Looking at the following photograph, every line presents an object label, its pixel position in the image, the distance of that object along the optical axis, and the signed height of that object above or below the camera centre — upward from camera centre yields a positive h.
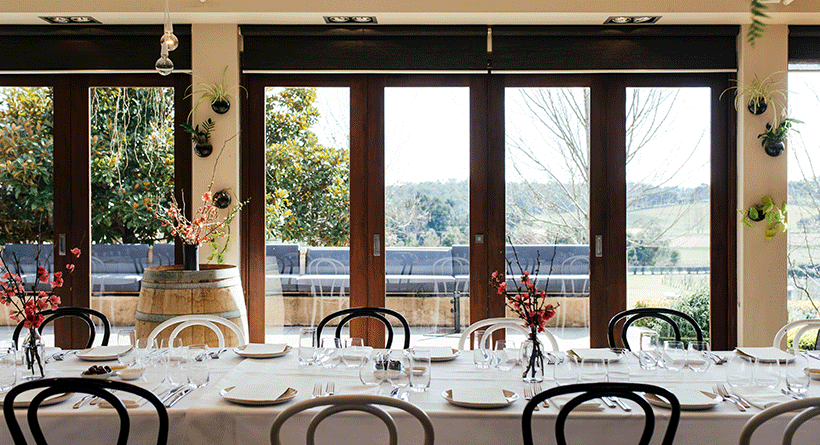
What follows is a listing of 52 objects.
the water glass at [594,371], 2.18 -0.56
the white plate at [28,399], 1.86 -0.56
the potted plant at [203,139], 4.00 +0.57
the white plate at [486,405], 1.86 -0.57
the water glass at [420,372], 2.05 -0.52
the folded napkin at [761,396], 1.91 -0.58
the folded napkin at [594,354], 2.38 -0.55
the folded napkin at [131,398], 1.87 -0.57
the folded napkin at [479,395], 1.90 -0.57
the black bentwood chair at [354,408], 1.55 -0.50
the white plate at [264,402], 1.89 -0.57
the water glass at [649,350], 2.35 -0.51
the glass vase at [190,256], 3.30 -0.18
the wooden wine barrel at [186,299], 3.02 -0.39
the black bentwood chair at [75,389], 1.61 -0.48
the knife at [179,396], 1.90 -0.57
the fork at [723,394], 1.90 -0.58
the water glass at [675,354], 2.28 -0.51
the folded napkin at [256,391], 1.92 -0.57
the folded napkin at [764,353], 2.33 -0.56
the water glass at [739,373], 2.11 -0.56
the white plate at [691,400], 1.84 -0.57
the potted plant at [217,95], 4.01 +0.87
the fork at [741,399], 1.90 -0.58
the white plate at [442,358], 2.46 -0.56
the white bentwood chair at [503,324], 2.84 -0.51
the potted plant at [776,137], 3.91 +0.55
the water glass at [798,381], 2.00 -0.55
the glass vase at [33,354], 2.21 -0.49
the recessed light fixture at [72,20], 3.90 +1.36
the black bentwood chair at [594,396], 1.61 -0.48
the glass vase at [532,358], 2.16 -0.50
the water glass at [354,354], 2.34 -0.52
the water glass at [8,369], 2.10 -0.53
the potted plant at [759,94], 3.95 +0.85
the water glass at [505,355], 2.30 -0.52
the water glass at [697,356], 2.29 -0.52
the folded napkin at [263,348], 2.54 -0.55
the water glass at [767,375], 2.08 -0.55
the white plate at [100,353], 2.48 -0.56
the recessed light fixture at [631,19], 3.88 +1.34
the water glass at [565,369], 2.17 -0.58
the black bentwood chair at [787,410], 1.56 -0.52
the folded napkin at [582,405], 1.83 -0.57
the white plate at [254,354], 2.50 -0.55
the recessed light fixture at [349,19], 3.91 +1.36
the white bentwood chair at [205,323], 2.81 -0.49
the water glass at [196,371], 2.08 -0.52
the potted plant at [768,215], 3.90 +0.04
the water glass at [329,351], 2.36 -0.52
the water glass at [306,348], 2.39 -0.52
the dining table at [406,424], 1.77 -0.62
